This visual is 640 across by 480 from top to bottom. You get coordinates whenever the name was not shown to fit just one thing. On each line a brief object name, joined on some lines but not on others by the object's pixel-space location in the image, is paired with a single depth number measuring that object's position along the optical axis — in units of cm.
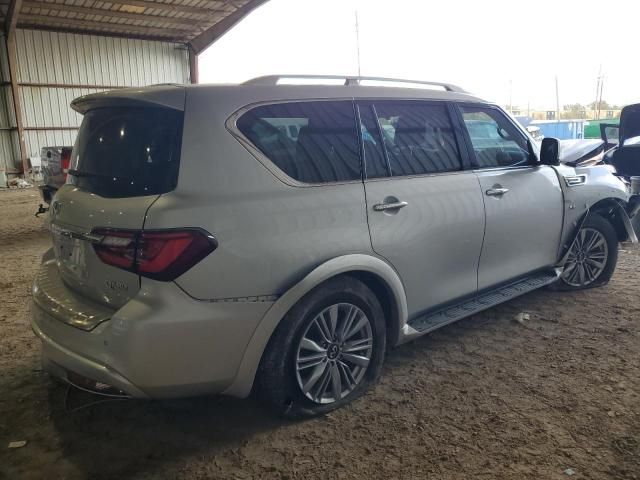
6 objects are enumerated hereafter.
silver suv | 223
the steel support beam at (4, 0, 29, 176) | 1648
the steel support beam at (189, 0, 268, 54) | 1759
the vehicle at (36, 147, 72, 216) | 726
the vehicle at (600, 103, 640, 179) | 672
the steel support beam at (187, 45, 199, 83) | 2127
